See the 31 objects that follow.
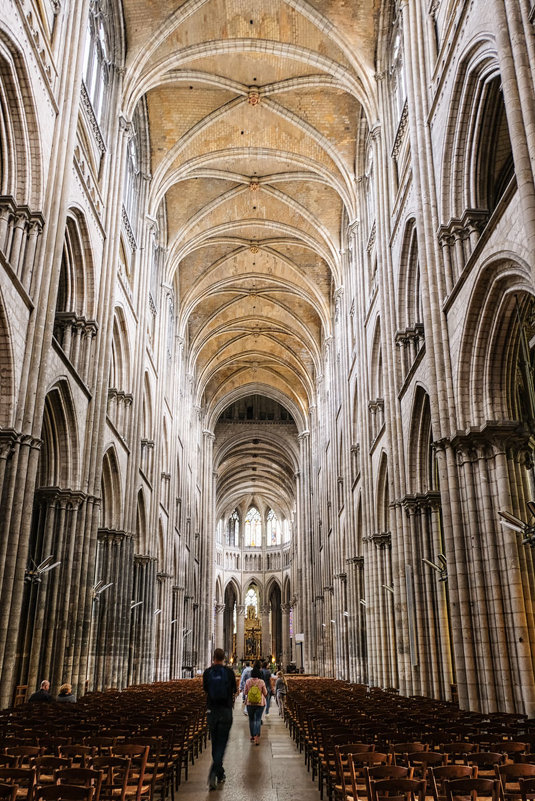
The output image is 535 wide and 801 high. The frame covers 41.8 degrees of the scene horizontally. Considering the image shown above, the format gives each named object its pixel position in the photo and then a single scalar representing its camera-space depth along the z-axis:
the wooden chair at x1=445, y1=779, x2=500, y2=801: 4.60
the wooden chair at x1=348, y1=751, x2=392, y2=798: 5.84
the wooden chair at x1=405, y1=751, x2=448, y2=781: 5.65
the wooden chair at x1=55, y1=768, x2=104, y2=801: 5.05
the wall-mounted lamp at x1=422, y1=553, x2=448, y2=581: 15.77
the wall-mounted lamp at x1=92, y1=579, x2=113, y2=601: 20.36
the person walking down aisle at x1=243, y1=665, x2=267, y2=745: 14.41
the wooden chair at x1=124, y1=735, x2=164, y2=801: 6.89
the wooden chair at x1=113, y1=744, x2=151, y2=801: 6.34
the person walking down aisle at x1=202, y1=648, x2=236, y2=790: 9.62
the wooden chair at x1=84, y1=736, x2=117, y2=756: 6.67
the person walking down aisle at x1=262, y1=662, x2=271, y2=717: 20.08
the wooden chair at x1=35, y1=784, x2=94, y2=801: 4.69
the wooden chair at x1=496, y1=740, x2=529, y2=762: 6.41
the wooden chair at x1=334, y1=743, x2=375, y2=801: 6.28
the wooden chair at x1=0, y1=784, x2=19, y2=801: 4.62
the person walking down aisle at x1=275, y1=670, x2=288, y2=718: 25.69
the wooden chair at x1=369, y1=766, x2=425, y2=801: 4.62
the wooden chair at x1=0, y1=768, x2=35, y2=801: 4.98
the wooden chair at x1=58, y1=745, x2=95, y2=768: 6.13
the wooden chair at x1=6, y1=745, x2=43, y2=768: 5.83
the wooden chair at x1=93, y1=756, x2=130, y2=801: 5.81
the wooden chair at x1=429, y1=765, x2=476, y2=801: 5.25
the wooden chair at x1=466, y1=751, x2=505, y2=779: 5.56
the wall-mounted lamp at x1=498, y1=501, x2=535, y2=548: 10.30
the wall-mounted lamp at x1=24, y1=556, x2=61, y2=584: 15.51
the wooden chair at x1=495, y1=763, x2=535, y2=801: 5.18
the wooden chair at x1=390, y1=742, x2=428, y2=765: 6.24
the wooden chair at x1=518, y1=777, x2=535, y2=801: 4.60
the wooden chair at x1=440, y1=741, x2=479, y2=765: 6.09
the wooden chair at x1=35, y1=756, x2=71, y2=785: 5.48
